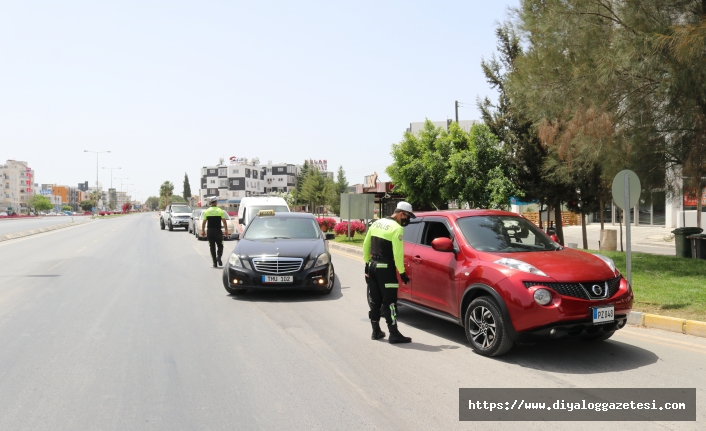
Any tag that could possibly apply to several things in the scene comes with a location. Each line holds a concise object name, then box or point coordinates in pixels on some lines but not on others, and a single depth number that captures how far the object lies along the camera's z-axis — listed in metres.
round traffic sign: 9.23
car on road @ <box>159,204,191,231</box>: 38.09
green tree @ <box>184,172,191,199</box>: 192.41
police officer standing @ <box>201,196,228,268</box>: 14.23
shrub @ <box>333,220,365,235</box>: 26.58
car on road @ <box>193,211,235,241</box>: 29.00
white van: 22.22
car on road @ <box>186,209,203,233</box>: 33.33
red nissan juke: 5.68
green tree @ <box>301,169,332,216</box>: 83.12
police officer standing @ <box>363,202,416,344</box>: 6.73
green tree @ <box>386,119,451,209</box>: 31.45
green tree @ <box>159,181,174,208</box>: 173.25
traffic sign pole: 8.78
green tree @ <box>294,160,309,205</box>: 107.40
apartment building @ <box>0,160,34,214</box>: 171.50
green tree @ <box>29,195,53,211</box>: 160.50
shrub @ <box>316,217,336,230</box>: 27.56
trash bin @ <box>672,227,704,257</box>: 16.03
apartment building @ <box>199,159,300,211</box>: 155.38
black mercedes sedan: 9.77
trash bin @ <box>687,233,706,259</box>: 15.53
